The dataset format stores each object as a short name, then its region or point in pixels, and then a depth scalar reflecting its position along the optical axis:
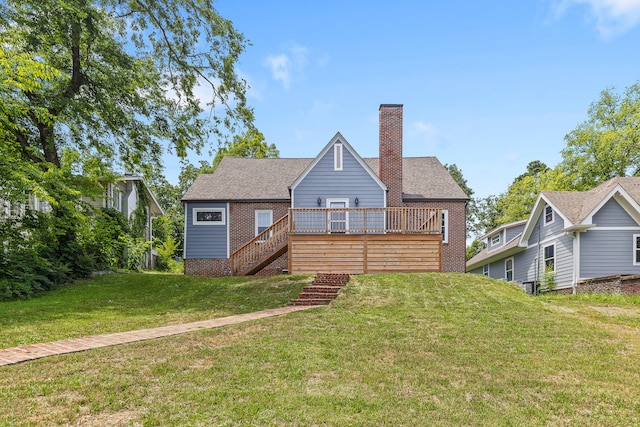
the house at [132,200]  20.16
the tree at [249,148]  35.31
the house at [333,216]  15.20
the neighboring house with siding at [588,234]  16.06
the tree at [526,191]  29.39
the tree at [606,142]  26.36
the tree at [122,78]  14.01
